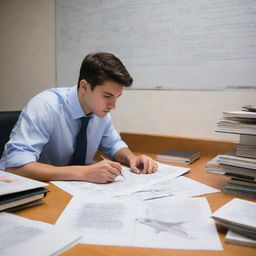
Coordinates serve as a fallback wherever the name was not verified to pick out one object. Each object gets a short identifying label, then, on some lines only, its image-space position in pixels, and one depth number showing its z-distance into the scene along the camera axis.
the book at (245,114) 0.86
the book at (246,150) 0.92
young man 0.99
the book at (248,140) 0.98
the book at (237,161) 0.90
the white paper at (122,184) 0.88
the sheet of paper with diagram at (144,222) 0.58
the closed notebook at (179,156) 1.37
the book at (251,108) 0.92
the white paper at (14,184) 0.71
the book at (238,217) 0.59
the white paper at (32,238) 0.52
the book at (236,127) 0.88
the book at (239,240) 0.58
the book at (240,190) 0.90
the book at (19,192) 0.70
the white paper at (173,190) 0.86
